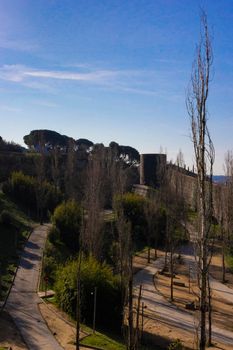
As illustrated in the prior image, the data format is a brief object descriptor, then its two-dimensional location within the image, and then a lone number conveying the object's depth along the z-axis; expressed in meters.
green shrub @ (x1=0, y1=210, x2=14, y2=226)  30.44
